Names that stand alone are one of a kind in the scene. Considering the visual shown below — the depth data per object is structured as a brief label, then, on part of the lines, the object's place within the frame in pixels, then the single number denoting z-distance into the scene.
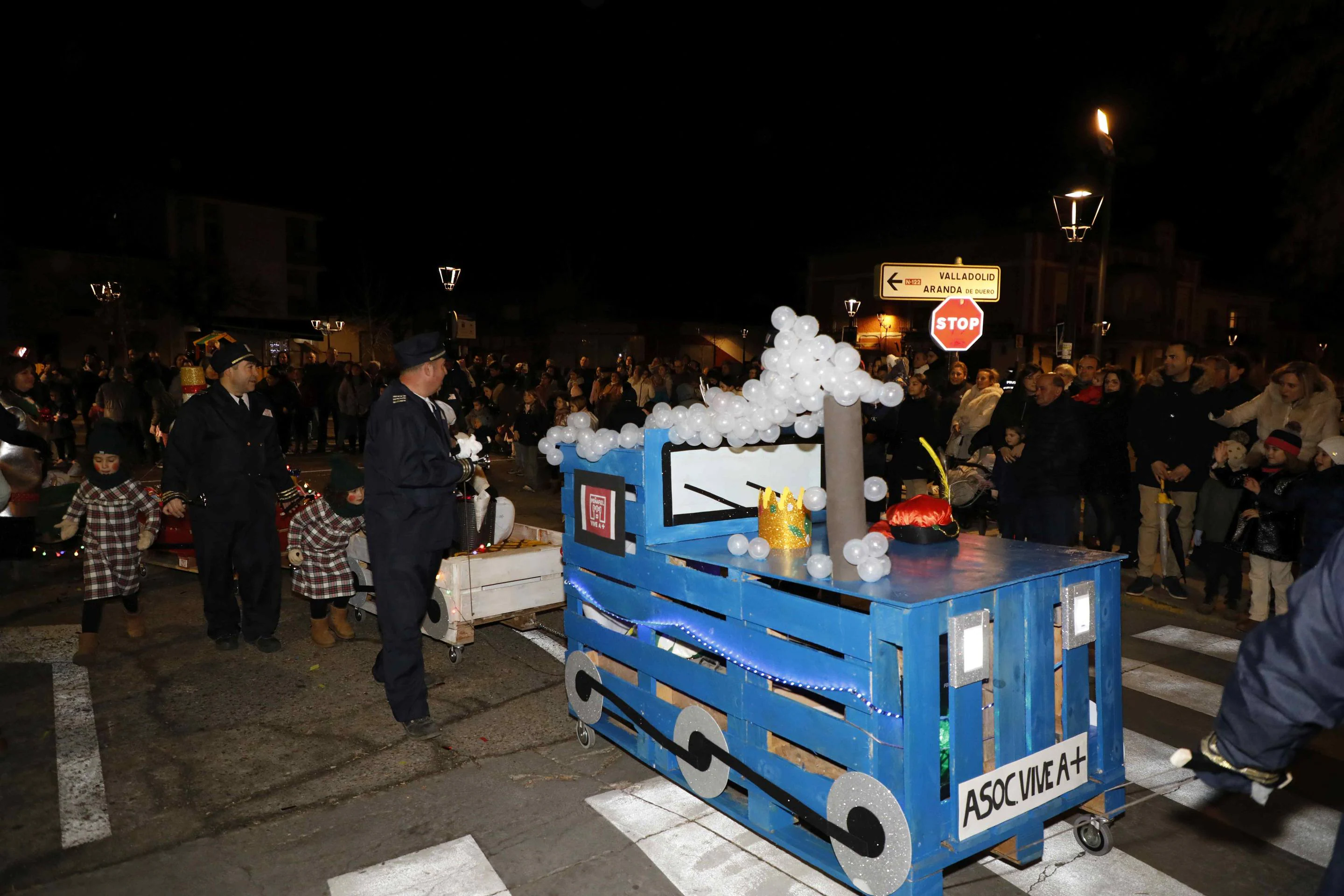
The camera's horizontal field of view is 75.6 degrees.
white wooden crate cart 5.80
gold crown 3.78
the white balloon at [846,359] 3.29
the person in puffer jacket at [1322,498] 5.80
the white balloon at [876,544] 3.19
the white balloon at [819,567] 3.22
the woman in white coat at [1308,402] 6.82
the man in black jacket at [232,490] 5.95
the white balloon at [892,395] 3.36
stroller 8.98
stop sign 12.51
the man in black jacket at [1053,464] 7.27
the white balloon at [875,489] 3.91
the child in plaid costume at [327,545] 6.32
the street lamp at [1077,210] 12.73
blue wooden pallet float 2.94
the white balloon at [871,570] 3.17
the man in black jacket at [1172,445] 7.71
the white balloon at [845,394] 3.30
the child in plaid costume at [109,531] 6.05
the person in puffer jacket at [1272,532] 6.43
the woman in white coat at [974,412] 10.53
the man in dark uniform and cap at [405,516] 4.77
